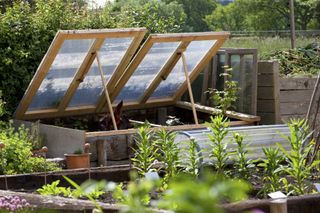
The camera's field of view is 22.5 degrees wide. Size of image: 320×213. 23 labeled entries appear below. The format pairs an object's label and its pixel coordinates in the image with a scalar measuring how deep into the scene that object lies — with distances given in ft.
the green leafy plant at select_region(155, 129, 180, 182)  18.91
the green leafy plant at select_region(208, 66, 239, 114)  31.84
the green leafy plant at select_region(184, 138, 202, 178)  18.48
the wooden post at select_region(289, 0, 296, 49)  55.62
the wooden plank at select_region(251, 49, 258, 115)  32.32
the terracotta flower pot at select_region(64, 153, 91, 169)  25.57
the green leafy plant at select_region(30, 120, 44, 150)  28.02
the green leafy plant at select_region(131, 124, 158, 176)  19.36
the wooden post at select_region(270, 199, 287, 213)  14.52
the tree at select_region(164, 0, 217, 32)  207.21
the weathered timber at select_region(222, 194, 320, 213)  14.76
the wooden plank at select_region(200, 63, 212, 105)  34.94
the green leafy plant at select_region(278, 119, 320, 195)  17.43
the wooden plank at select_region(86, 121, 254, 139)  27.60
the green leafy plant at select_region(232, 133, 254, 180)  18.65
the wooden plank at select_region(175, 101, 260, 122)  31.35
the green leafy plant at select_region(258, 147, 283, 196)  17.99
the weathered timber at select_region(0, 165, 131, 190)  20.06
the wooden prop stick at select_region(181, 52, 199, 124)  31.54
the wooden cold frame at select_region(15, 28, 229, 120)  28.25
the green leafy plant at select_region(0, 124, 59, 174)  23.21
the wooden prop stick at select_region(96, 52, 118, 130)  29.07
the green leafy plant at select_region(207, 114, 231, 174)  18.43
